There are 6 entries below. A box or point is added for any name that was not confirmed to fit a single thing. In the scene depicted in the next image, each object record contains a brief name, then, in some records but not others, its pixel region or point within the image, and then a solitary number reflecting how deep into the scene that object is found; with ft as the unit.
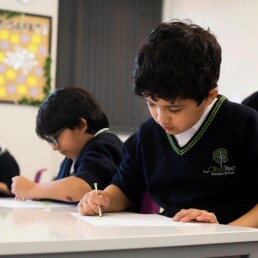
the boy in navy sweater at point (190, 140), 4.27
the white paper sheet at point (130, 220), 3.79
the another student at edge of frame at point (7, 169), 7.97
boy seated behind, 5.45
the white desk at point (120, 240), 3.05
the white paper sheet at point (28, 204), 5.08
